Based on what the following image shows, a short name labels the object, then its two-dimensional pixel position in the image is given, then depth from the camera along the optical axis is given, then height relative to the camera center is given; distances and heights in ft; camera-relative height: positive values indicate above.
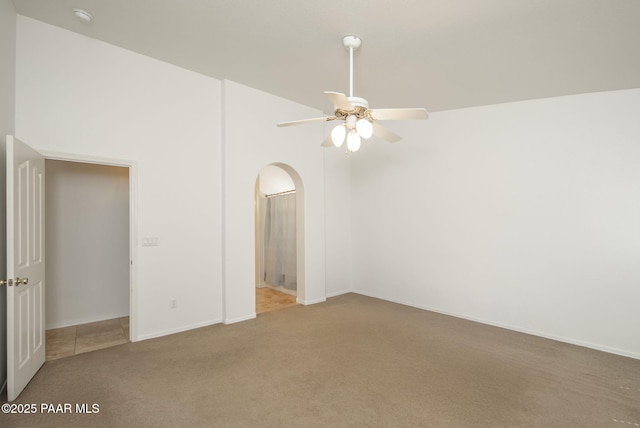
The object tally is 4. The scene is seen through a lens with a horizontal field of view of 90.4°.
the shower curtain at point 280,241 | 18.98 -1.68
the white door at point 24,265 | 7.57 -1.27
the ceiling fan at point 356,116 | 8.01 +2.60
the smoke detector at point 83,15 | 9.09 +5.83
